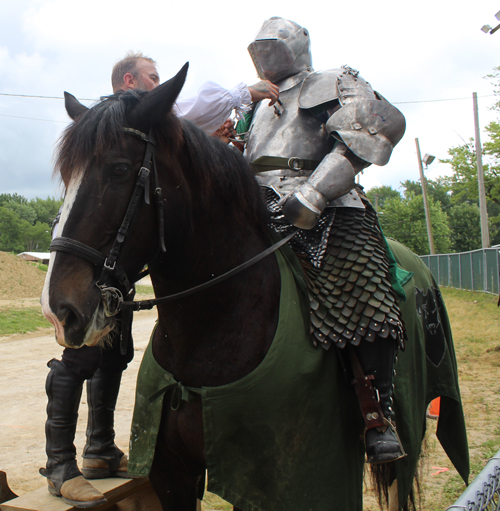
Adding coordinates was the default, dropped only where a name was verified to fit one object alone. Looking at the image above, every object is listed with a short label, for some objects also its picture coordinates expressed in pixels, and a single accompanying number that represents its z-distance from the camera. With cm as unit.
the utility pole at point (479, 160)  2041
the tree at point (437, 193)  7006
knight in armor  213
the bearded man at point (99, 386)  240
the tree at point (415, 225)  5075
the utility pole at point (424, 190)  2716
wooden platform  230
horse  169
